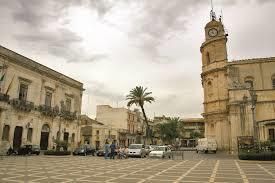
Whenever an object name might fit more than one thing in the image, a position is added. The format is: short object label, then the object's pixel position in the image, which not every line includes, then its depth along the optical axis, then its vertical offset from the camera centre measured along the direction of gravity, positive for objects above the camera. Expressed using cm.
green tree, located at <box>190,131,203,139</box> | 7040 -281
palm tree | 3892 +518
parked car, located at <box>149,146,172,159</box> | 2205 -280
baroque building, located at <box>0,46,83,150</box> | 2417 +259
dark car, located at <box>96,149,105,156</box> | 2509 -335
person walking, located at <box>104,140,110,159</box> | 2043 -234
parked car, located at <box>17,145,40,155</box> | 2320 -295
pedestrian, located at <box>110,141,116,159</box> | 2048 -233
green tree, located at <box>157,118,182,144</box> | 5677 -111
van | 3267 -286
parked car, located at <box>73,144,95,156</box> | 2670 -338
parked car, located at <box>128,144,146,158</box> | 2403 -285
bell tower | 3405 +748
